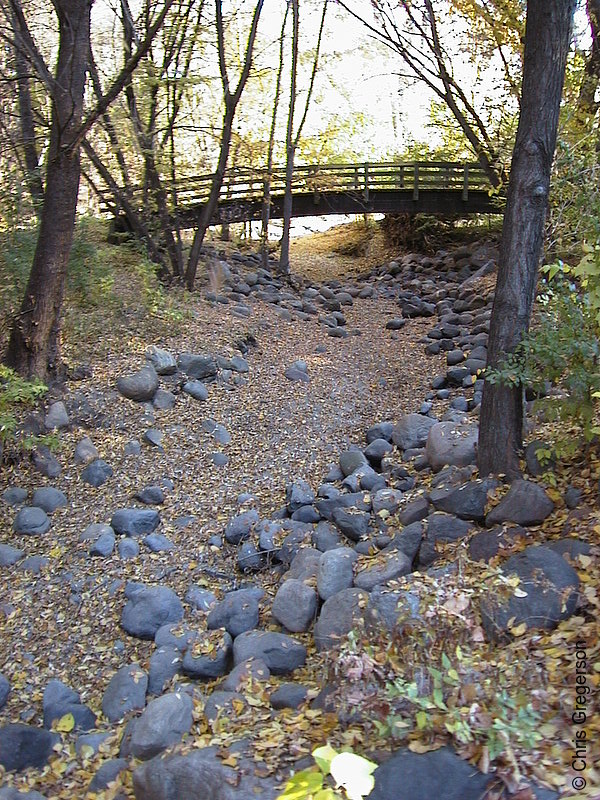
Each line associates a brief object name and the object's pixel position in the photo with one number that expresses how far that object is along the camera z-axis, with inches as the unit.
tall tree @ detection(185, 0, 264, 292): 354.3
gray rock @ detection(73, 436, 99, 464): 219.8
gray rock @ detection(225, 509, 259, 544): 194.4
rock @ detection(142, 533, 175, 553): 191.3
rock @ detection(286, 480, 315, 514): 203.9
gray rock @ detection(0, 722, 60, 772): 130.3
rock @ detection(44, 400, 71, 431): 226.4
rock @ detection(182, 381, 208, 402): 265.0
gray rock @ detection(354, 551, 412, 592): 155.0
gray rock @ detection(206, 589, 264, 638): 159.8
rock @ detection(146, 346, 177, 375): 268.7
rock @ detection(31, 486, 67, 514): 202.4
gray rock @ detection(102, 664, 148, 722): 142.3
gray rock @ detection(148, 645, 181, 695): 147.9
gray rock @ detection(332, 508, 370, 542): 184.7
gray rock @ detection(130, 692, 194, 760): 124.0
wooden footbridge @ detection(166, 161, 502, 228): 528.4
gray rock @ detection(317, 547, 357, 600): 159.2
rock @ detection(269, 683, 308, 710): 126.3
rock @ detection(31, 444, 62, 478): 213.0
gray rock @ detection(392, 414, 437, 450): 234.4
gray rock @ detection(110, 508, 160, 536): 196.4
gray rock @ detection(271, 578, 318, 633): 155.6
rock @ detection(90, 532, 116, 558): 186.9
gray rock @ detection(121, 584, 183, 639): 164.6
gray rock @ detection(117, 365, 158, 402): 249.8
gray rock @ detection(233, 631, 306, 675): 143.0
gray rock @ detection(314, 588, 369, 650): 142.9
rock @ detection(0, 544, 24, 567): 182.9
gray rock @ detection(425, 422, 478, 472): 198.8
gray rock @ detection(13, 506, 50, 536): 193.9
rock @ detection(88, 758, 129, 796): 120.7
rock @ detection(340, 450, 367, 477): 224.7
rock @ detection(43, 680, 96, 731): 141.3
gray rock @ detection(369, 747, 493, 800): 89.7
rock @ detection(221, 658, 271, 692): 137.7
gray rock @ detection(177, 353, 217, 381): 276.5
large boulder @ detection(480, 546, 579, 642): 123.0
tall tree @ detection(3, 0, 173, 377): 222.4
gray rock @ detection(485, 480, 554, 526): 153.6
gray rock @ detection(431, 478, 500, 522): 165.2
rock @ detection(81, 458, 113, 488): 213.5
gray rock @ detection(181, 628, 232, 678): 148.3
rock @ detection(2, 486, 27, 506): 202.4
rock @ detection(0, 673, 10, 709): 147.4
